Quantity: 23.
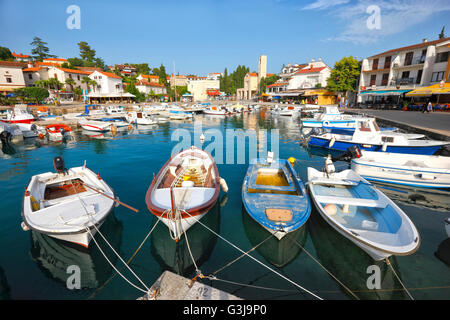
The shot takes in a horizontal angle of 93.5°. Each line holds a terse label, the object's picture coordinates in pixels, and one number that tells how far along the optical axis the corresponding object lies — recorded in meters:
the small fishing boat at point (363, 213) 5.58
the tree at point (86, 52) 80.69
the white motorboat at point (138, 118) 35.56
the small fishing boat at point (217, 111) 49.09
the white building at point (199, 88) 94.94
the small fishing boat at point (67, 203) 6.40
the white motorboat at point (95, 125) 28.66
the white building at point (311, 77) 61.12
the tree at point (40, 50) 74.56
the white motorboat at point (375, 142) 14.73
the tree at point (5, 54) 66.12
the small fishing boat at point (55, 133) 24.17
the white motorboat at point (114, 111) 38.26
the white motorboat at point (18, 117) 26.28
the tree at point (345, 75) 44.75
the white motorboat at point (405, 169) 10.95
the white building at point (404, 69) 31.28
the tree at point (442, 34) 61.26
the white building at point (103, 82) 55.31
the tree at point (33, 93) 40.97
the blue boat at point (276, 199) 6.63
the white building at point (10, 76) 43.91
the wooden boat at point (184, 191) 6.84
